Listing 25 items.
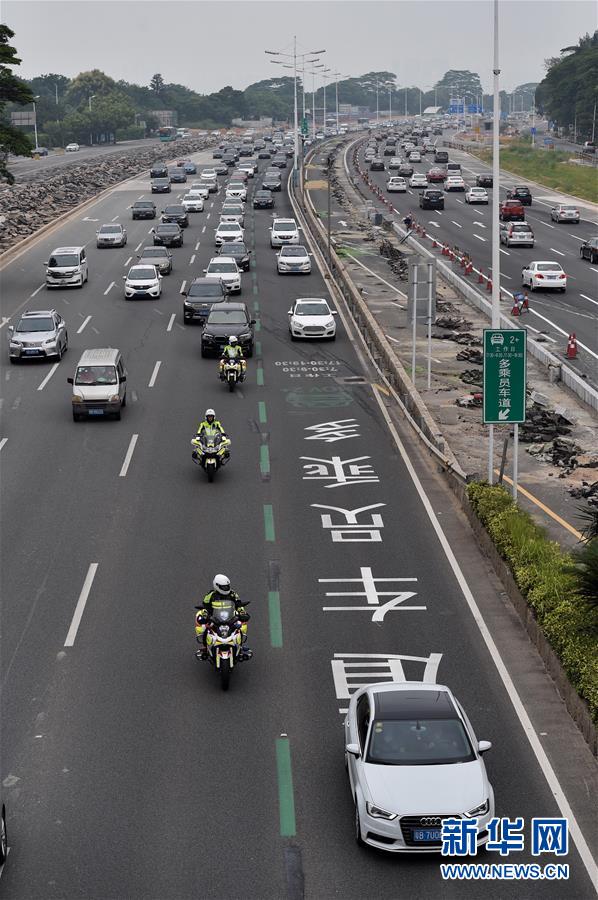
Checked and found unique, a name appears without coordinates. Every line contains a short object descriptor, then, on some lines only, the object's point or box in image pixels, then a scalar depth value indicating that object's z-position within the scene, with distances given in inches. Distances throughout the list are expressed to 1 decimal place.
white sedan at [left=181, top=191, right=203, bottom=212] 3449.8
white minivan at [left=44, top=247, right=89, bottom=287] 2218.3
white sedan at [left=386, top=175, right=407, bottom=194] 4050.2
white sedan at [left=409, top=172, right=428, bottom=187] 4311.0
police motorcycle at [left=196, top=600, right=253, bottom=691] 673.6
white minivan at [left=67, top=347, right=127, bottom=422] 1311.5
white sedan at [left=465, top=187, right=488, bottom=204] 3727.9
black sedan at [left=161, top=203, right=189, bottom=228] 3100.4
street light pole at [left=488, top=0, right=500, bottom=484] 995.9
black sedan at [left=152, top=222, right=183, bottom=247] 2741.1
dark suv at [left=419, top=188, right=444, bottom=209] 3558.1
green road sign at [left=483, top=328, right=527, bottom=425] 962.7
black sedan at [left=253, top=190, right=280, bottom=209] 3526.1
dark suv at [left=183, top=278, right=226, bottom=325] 1873.8
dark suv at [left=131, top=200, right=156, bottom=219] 3316.9
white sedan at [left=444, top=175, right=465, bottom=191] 4138.8
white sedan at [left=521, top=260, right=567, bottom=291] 2164.1
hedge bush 643.5
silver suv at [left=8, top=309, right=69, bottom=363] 1616.6
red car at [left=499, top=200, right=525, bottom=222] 3218.5
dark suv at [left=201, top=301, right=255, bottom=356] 1642.5
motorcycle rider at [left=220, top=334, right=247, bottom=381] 1465.3
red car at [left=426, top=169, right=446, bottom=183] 4411.9
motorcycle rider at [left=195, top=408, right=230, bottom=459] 1077.9
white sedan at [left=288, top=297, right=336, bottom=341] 1755.7
